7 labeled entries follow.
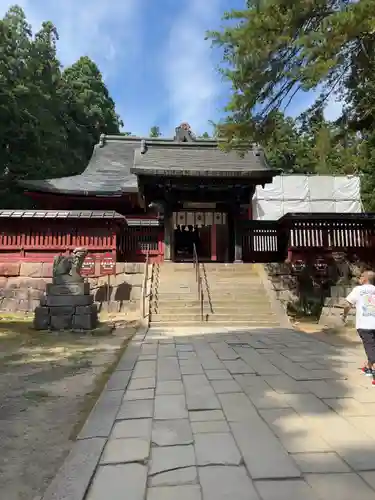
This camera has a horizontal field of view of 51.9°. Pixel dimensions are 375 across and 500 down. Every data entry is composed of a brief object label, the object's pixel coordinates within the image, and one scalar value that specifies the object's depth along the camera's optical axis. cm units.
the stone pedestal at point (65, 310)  973
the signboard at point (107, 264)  1347
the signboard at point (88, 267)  1367
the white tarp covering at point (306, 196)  2709
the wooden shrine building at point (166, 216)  1396
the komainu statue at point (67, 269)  1015
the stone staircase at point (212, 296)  1052
